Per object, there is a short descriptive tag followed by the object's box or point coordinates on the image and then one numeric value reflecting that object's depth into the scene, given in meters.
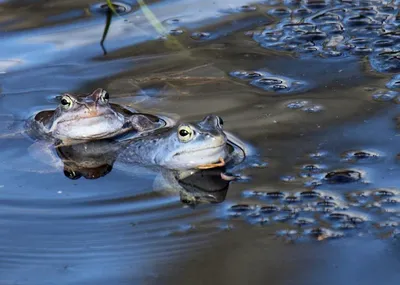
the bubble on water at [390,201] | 8.98
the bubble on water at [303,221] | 8.73
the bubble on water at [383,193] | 9.13
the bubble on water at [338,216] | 8.74
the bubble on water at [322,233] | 8.45
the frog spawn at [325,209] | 8.55
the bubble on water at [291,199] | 9.17
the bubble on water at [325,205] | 8.99
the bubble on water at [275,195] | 9.28
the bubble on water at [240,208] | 9.09
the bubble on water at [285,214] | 8.85
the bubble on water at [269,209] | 9.00
